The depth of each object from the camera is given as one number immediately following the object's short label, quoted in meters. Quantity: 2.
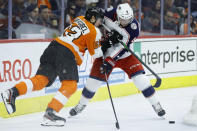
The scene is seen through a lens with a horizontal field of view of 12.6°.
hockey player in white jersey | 9.24
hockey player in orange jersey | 8.34
